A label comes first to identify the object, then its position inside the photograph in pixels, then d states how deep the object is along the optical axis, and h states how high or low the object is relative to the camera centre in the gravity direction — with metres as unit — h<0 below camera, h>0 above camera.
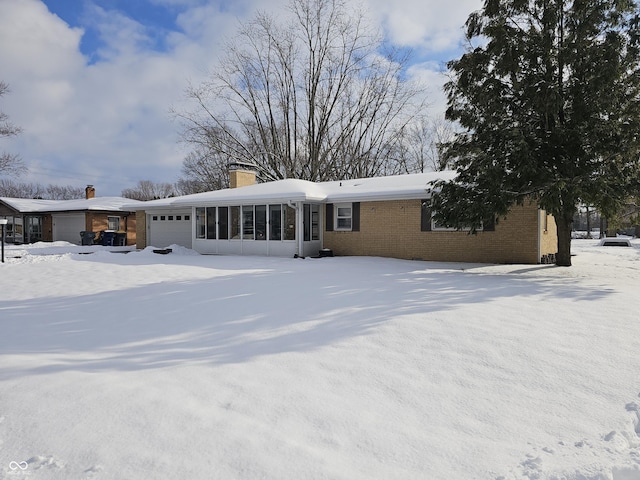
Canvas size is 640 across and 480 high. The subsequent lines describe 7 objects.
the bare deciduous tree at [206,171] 39.38 +6.25
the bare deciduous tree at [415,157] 35.26 +6.56
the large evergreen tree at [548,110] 10.12 +3.12
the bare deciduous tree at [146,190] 75.50 +7.99
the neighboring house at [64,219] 28.19 +1.01
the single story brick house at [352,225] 13.60 +0.26
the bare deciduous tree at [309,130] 30.61 +7.85
